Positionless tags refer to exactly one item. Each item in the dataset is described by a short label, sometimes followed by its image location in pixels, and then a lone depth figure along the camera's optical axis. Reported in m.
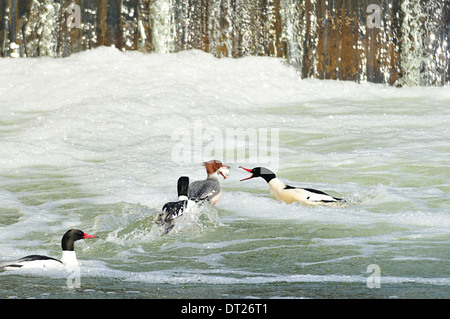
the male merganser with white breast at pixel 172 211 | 11.74
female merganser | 13.55
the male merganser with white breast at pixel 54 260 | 9.21
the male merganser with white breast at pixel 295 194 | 13.30
